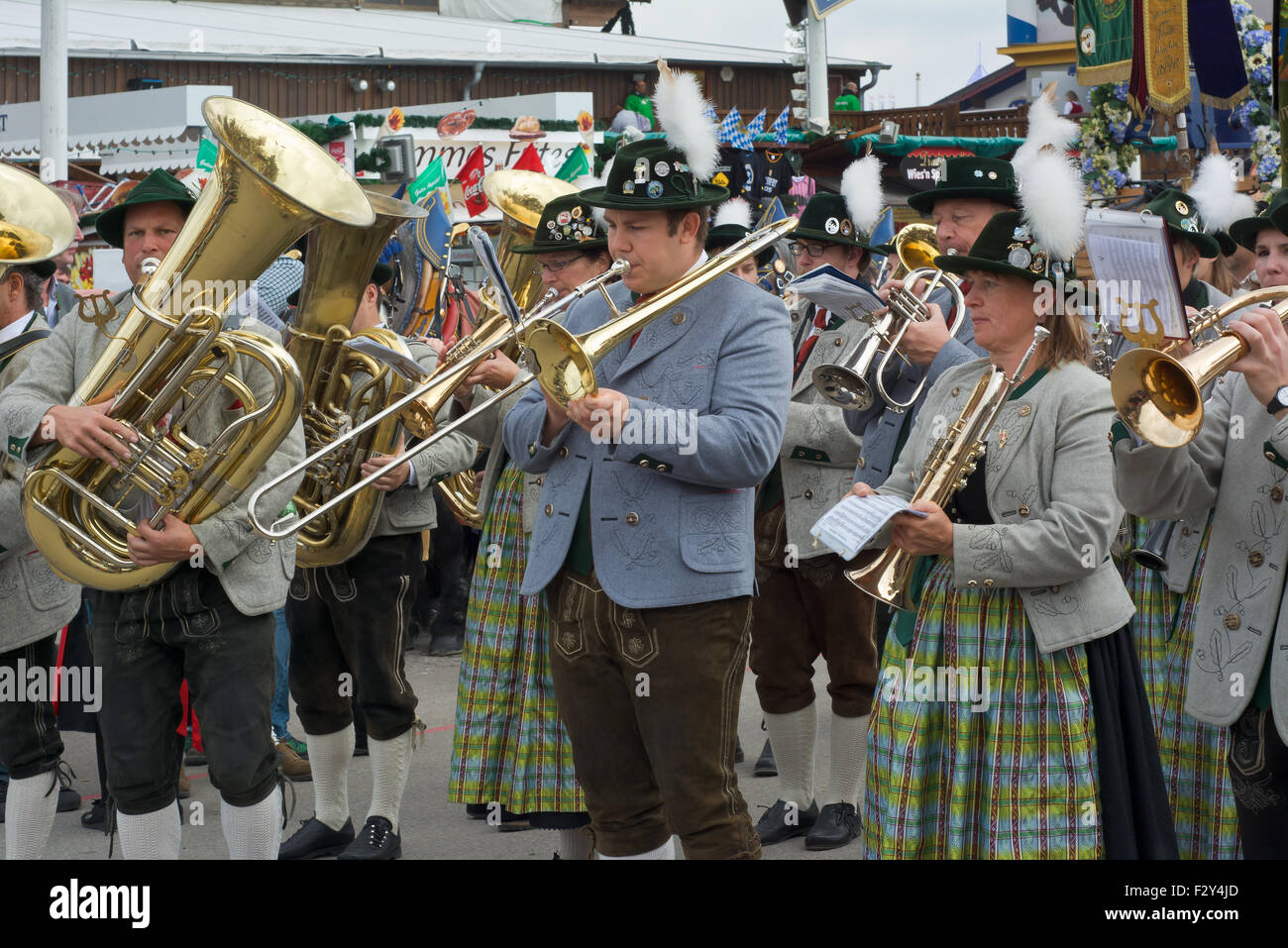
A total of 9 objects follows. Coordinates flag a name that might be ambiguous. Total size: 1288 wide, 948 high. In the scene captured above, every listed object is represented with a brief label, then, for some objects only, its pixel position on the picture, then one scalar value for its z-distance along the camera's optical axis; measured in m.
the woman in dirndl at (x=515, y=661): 4.77
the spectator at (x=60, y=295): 7.54
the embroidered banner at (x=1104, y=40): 12.94
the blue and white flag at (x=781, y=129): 14.54
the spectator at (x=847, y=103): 21.38
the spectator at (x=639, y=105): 18.50
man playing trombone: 3.47
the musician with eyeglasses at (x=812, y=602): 5.12
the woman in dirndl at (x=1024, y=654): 3.38
